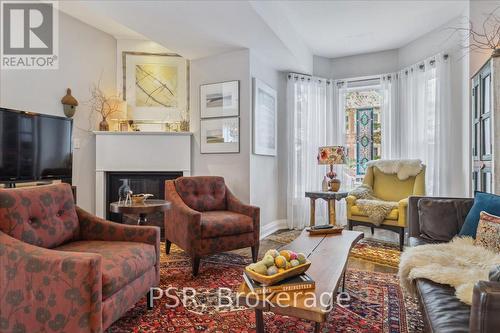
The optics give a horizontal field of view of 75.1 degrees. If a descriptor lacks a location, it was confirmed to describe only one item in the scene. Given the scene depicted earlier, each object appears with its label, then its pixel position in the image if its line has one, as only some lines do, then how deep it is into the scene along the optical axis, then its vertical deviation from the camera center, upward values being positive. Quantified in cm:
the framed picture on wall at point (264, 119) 414 +67
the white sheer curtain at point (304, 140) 489 +42
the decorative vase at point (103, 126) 439 +57
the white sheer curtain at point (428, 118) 409 +67
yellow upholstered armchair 363 -33
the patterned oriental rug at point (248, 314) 196 -95
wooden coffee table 125 -52
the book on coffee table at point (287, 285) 138 -51
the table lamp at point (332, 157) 431 +15
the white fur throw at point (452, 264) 150 -51
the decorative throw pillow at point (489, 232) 188 -38
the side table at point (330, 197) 417 -37
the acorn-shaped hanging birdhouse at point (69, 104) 395 +79
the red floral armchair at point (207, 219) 284 -48
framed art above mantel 465 +118
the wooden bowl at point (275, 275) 140 -47
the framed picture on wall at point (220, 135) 408 +42
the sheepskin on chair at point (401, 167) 405 +1
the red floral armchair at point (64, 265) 151 -50
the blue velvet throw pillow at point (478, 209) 206 -27
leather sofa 96 -45
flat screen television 308 +23
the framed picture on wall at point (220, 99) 407 +88
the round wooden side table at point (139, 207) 271 -33
